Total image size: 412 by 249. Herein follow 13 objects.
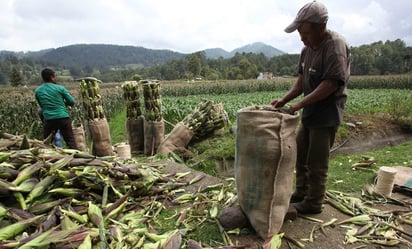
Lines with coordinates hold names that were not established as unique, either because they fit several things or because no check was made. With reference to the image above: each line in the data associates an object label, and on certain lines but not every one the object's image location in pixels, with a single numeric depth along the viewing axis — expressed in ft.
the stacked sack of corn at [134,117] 19.31
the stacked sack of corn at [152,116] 19.07
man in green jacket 16.12
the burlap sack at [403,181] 11.92
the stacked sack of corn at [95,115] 17.39
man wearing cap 7.50
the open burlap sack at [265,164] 7.27
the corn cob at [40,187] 8.01
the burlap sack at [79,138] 18.54
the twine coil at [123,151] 16.69
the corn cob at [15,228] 6.56
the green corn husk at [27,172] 8.22
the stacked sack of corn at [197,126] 18.63
